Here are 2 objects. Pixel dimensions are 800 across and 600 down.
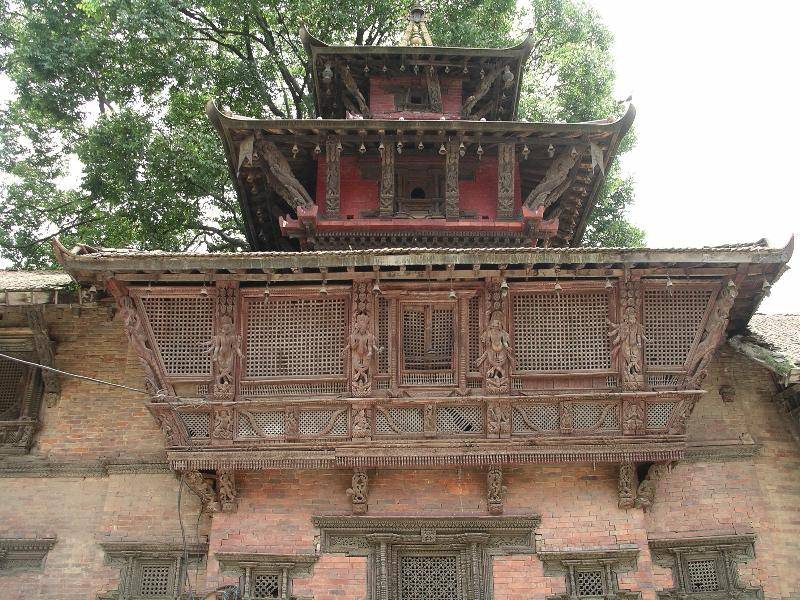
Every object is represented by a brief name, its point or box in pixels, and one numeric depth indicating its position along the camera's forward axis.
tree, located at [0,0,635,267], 16.56
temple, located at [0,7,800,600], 8.98
